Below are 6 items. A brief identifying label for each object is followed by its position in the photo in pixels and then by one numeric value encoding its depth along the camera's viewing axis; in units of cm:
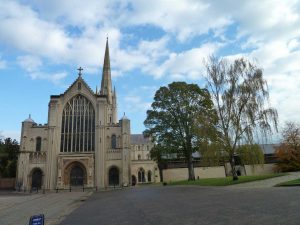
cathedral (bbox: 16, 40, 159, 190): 3836
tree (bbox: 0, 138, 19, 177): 4299
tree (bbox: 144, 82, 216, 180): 2914
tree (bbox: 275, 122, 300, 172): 3490
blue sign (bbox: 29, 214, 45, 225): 483
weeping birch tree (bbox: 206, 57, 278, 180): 2063
